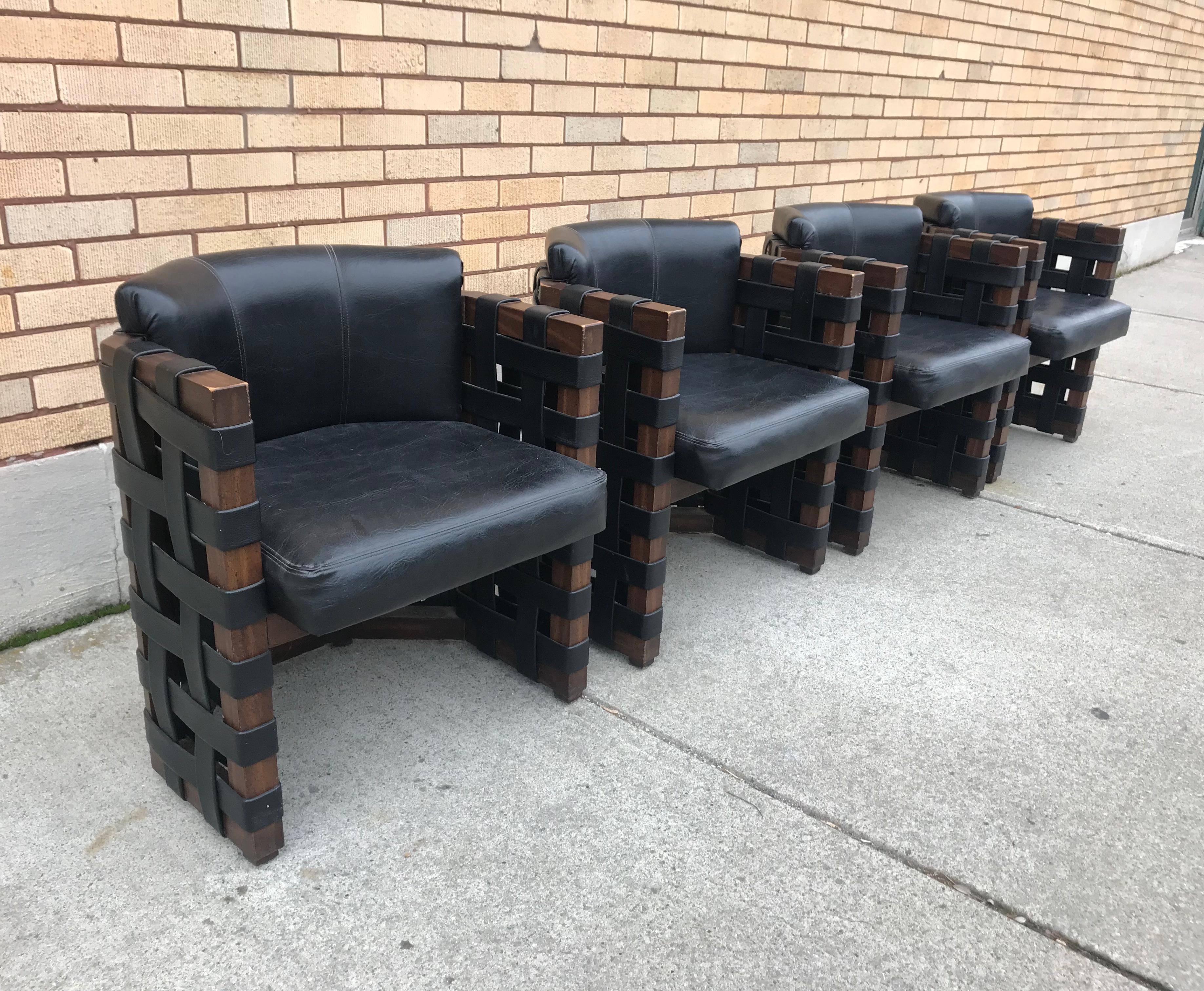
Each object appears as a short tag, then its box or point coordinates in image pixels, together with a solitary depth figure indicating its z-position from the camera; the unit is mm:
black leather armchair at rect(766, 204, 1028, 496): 2943
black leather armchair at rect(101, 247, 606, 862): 1536
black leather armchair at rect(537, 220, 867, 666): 2199
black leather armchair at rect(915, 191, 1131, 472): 3627
